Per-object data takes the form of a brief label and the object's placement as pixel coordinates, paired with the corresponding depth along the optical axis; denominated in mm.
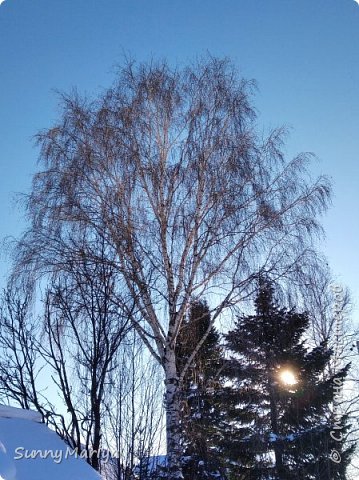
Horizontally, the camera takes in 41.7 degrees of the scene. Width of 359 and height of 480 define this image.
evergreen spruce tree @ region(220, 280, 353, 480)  10430
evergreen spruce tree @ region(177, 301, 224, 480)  8711
